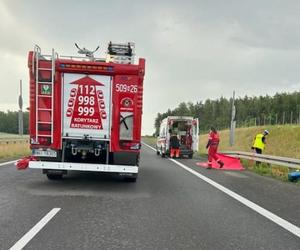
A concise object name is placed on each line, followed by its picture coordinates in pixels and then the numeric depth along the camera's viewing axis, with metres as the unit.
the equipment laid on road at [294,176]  12.72
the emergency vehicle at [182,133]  25.36
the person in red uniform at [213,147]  17.35
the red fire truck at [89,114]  10.07
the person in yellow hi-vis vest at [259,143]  18.38
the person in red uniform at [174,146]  24.83
